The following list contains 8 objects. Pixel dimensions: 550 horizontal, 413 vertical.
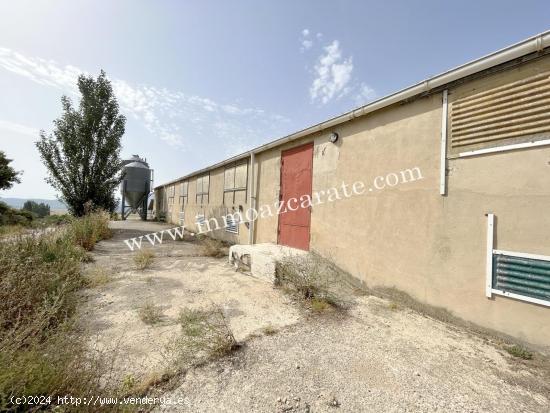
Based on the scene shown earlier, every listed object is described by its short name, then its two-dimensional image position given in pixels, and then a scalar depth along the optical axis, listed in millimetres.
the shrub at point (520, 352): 2527
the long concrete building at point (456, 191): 2654
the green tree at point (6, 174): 14445
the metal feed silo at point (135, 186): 21125
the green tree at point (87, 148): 13992
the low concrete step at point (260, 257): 4867
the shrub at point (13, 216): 13464
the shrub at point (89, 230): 7489
